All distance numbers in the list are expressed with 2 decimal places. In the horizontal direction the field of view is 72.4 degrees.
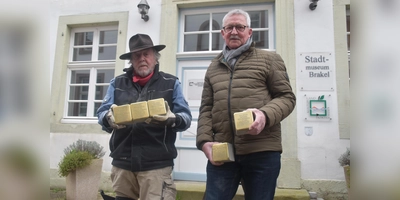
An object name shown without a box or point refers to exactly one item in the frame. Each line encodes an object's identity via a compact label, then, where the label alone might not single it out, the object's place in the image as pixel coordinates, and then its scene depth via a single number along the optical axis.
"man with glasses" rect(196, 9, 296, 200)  1.56
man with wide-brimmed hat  1.83
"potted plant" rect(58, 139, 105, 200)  3.44
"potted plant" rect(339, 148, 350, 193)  3.21
